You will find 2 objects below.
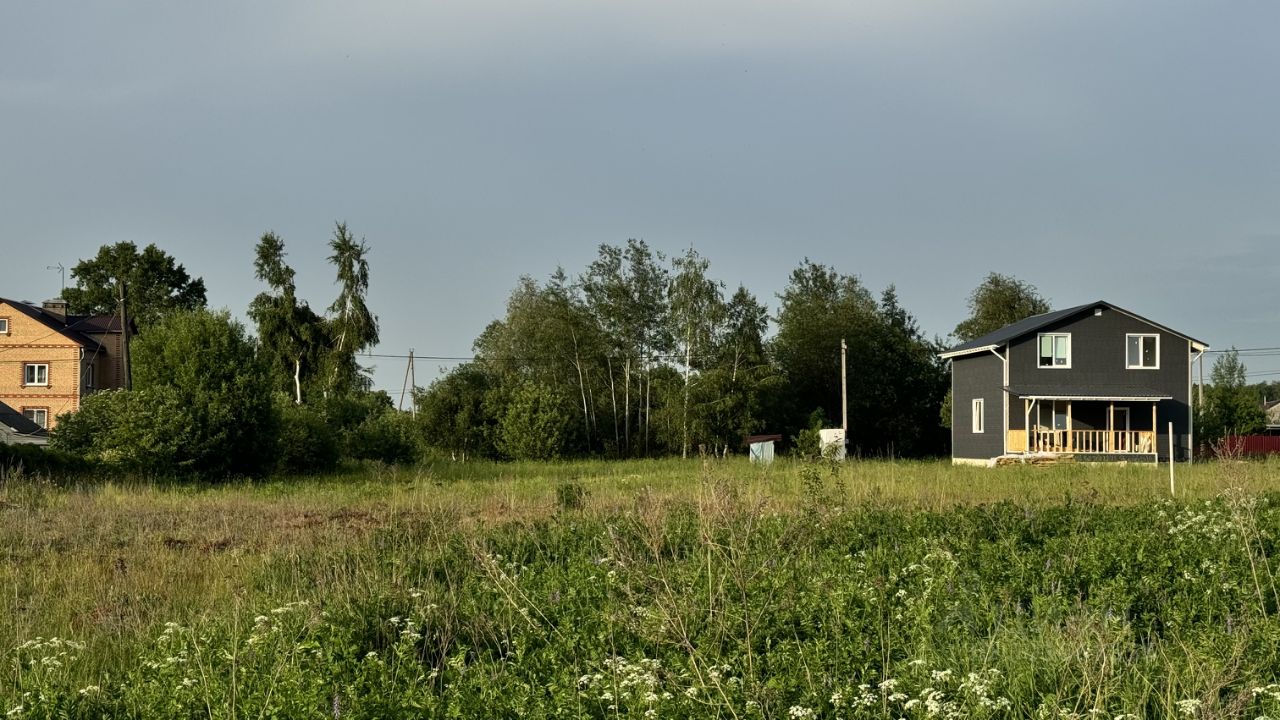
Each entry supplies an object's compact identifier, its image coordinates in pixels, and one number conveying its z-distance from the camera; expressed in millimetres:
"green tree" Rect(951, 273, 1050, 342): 60750
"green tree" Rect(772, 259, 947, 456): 53062
